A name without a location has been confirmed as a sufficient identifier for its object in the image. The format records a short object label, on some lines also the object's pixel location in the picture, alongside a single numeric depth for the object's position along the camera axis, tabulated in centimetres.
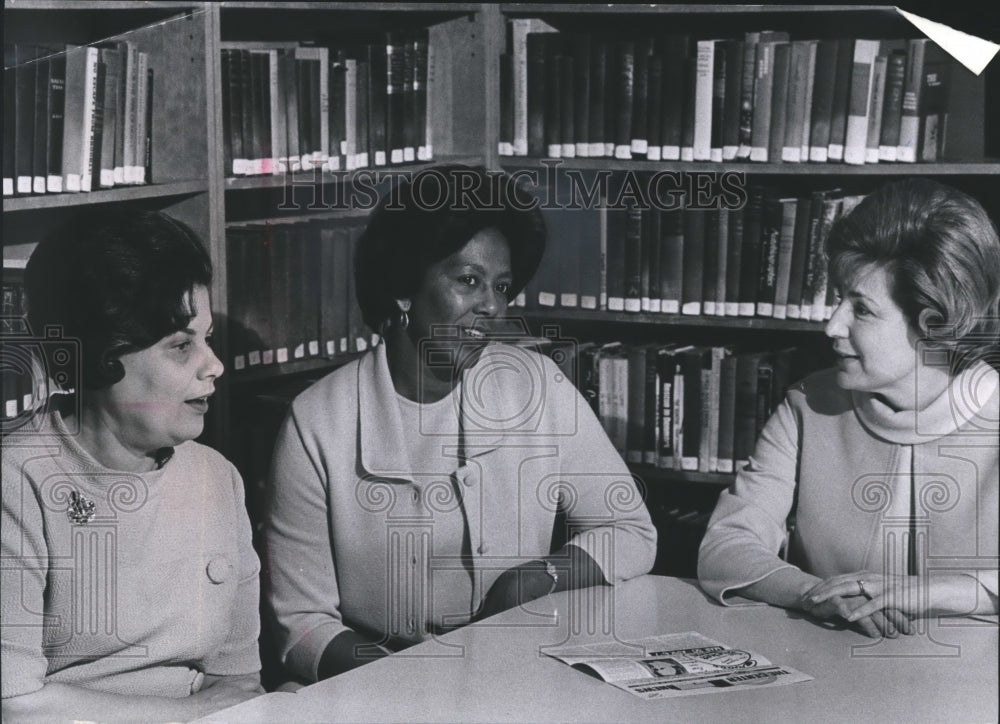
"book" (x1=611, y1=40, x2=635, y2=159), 214
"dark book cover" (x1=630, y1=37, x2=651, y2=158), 213
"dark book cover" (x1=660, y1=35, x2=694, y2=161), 214
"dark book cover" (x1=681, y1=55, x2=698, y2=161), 215
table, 139
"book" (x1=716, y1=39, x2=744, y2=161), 215
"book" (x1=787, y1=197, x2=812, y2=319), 214
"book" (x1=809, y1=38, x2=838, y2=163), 212
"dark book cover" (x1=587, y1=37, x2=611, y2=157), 213
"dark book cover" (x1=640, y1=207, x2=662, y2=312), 217
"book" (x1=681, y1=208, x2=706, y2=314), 218
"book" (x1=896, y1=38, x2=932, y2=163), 209
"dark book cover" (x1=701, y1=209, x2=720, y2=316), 219
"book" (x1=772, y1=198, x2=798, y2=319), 215
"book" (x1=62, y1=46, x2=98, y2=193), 175
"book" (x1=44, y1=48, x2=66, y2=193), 172
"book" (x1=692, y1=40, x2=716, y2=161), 215
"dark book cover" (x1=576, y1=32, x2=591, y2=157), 214
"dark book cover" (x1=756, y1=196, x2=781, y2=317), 216
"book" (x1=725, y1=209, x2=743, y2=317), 218
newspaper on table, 147
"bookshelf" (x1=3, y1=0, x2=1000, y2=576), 181
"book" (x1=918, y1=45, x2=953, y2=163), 208
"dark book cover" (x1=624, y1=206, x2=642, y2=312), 216
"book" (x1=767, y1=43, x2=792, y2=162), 215
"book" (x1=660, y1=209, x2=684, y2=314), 218
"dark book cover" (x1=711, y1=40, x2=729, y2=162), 216
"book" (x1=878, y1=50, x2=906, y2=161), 209
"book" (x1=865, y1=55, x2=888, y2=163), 210
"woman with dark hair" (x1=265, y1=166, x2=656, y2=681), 187
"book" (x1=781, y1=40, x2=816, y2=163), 213
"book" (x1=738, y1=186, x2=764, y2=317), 218
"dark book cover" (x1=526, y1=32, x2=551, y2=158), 215
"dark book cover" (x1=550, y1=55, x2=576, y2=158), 215
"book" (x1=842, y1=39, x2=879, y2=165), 210
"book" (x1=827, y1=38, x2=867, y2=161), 211
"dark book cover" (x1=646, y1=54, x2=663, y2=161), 214
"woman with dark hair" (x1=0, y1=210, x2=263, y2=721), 159
